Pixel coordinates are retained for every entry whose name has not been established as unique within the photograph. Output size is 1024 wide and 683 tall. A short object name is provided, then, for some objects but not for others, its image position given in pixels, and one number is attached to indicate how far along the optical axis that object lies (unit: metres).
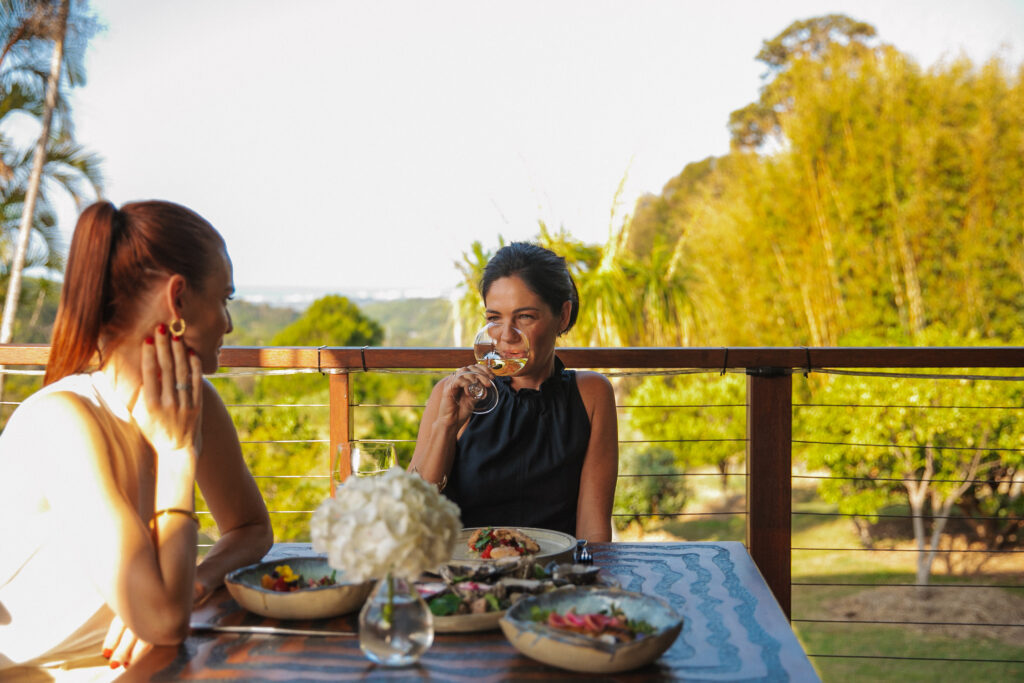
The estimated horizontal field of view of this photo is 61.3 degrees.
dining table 1.03
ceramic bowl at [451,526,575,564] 1.42
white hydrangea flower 0.97
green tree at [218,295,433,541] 7.91
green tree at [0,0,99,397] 13.95
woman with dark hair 2.03
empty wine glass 1.28
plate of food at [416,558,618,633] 1.17
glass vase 1.03
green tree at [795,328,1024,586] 5.72
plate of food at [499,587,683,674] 1.01
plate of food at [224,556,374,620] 1.21
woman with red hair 1.16
